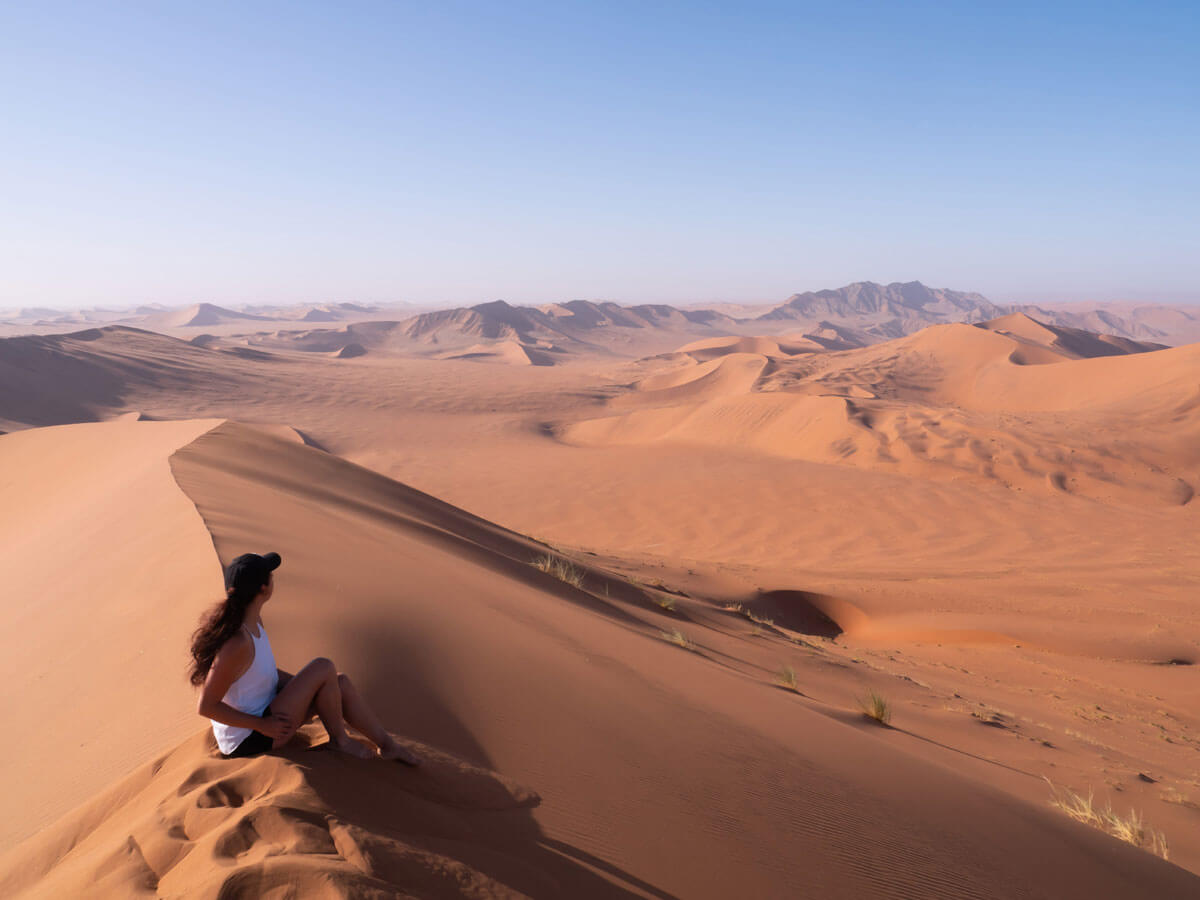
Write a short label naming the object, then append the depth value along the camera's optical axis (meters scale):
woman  2.46
